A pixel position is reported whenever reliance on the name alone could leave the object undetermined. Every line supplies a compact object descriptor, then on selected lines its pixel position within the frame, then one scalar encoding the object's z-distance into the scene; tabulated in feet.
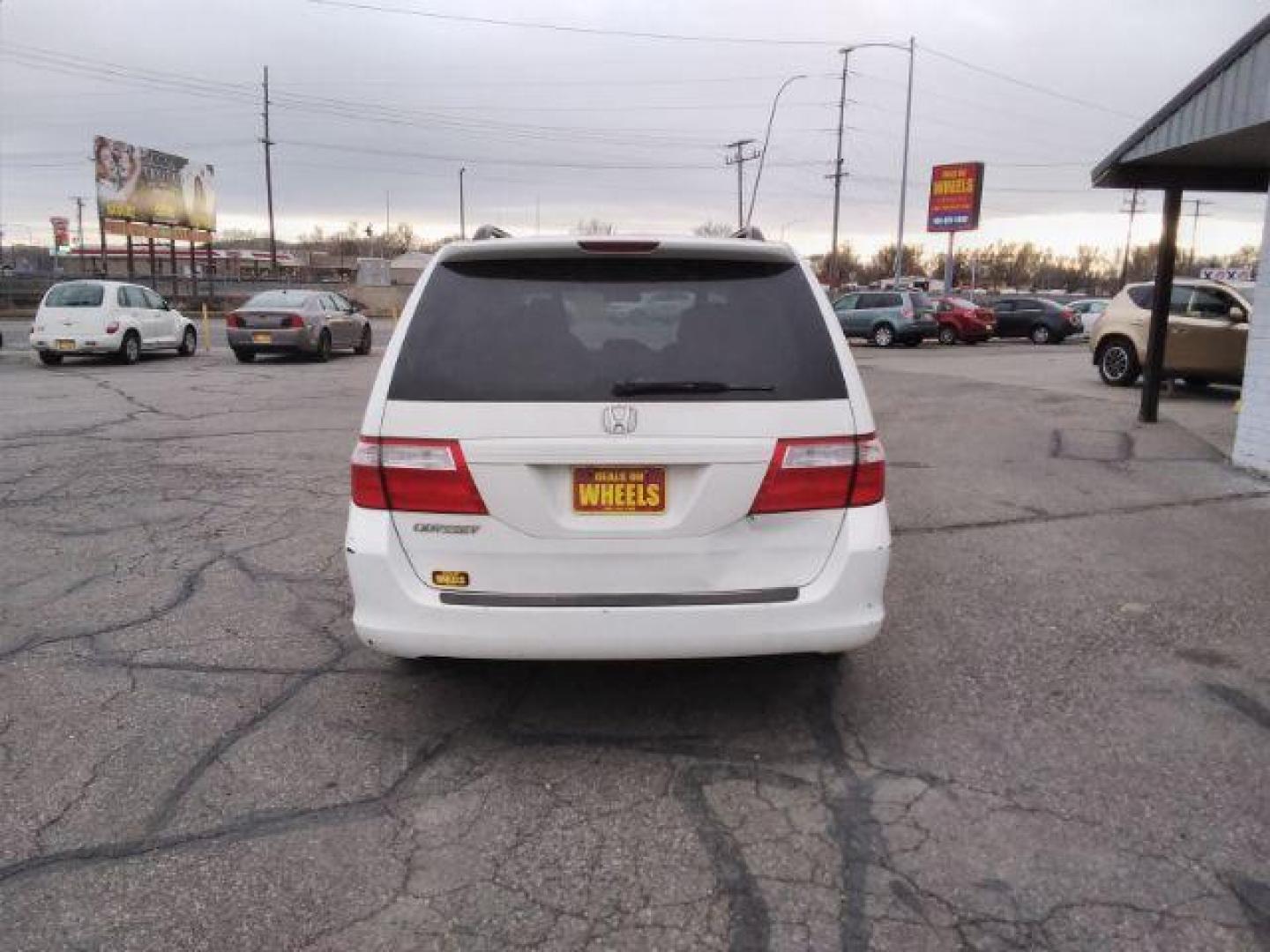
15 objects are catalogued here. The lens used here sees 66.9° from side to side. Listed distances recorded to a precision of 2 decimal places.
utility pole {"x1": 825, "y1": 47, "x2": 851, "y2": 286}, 180.96
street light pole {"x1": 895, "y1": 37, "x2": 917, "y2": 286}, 142.46
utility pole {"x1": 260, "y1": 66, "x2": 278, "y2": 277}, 183.62
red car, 102.22
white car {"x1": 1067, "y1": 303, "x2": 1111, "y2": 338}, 112.37
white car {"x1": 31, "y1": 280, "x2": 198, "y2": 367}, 61.26
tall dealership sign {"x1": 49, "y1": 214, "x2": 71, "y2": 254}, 325.01
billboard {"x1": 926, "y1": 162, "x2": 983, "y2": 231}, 154.81
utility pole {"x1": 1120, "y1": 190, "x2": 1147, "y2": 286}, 276.82
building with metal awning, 27.61
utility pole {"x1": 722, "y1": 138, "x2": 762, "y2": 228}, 211.41
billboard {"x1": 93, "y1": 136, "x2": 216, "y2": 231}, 149.48
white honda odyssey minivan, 10.42
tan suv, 47.03
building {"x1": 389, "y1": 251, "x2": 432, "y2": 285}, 252.44
